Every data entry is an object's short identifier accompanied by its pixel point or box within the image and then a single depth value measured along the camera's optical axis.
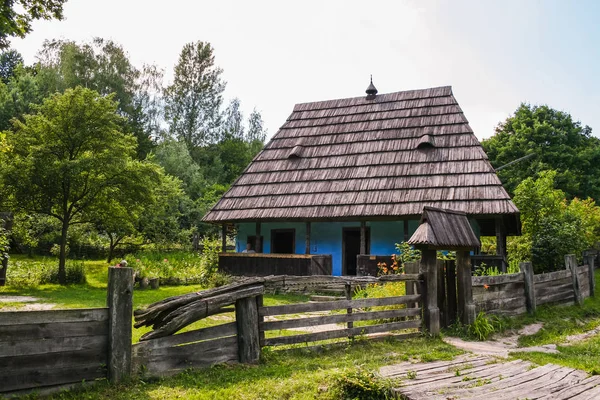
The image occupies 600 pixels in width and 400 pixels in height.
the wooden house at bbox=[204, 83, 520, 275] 16.06
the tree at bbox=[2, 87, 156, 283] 15.52
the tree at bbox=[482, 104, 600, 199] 34.16
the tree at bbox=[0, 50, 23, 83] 50.94
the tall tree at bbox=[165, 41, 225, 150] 41.78
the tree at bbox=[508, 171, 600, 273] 15.66
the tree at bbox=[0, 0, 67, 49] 10.01
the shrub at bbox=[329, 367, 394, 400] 4.90
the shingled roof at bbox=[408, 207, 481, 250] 8.40
